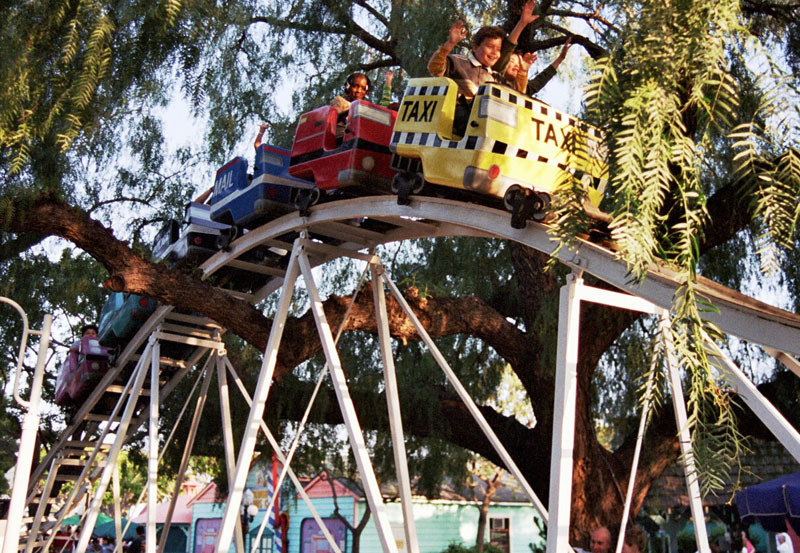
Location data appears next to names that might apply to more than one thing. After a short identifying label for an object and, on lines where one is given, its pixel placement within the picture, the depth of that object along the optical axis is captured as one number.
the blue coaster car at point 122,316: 10.82
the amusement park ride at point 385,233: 5.14
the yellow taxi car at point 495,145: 6.08
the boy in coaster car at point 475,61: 6.58
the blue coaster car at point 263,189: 8.73
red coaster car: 7.43
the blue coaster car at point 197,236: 10.19
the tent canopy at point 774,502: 8.65
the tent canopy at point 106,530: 31.49
